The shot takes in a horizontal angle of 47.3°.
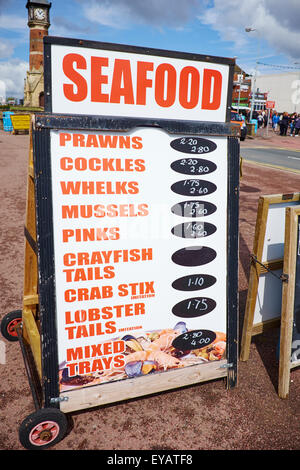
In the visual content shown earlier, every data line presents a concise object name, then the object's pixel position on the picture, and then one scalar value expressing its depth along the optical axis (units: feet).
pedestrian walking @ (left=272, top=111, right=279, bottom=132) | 118.73
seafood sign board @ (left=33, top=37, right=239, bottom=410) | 7.47
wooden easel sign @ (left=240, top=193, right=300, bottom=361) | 10.07
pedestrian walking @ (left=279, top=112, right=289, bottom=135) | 98.77
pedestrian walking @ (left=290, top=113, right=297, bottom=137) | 103.32
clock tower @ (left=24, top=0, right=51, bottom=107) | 170.30
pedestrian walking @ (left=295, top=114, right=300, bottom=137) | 98.38
